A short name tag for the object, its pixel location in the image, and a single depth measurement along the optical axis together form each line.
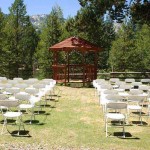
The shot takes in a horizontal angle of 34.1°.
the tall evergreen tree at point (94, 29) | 19.53
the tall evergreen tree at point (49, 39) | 25.48
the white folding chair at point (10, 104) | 7.18
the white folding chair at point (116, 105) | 7.16
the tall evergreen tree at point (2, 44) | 23.80
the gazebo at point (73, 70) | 15.94
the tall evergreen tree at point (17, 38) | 25.91
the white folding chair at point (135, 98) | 8.51
